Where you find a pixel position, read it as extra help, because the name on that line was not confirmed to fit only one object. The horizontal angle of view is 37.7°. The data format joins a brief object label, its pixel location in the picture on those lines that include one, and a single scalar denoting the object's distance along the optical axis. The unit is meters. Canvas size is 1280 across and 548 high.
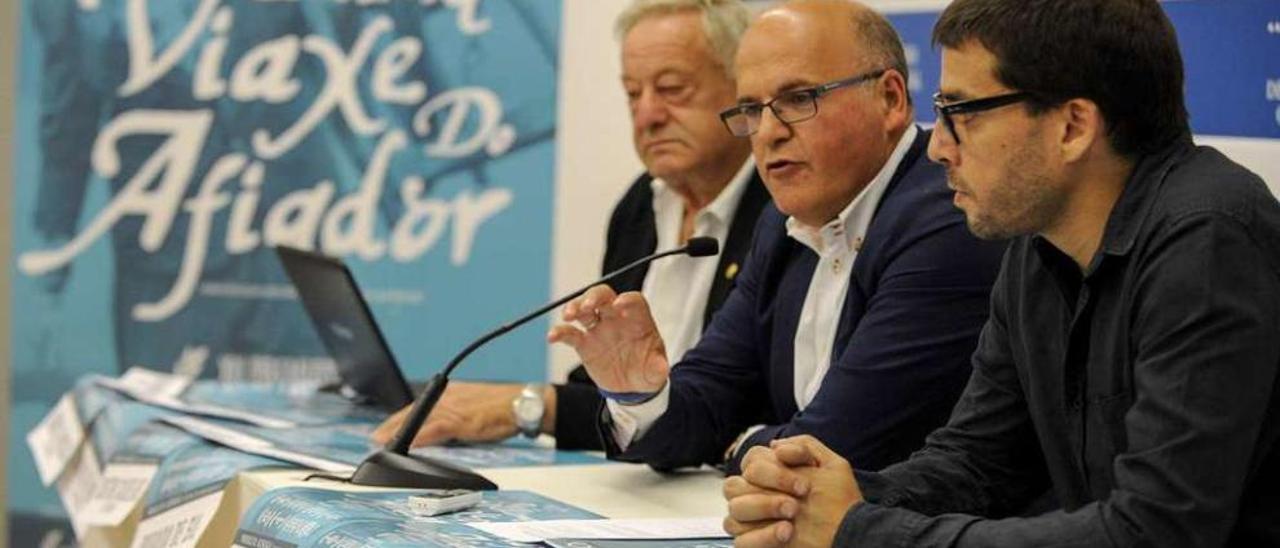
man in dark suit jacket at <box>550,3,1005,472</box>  2.51
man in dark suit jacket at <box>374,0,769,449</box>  3.47
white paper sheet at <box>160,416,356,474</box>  2.71
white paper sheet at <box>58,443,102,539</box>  3.15
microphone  2.47
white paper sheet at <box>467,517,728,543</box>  2.08
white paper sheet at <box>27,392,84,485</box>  3.47
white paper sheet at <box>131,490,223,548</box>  2.58
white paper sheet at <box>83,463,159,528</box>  2.93
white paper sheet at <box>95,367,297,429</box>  3.29
